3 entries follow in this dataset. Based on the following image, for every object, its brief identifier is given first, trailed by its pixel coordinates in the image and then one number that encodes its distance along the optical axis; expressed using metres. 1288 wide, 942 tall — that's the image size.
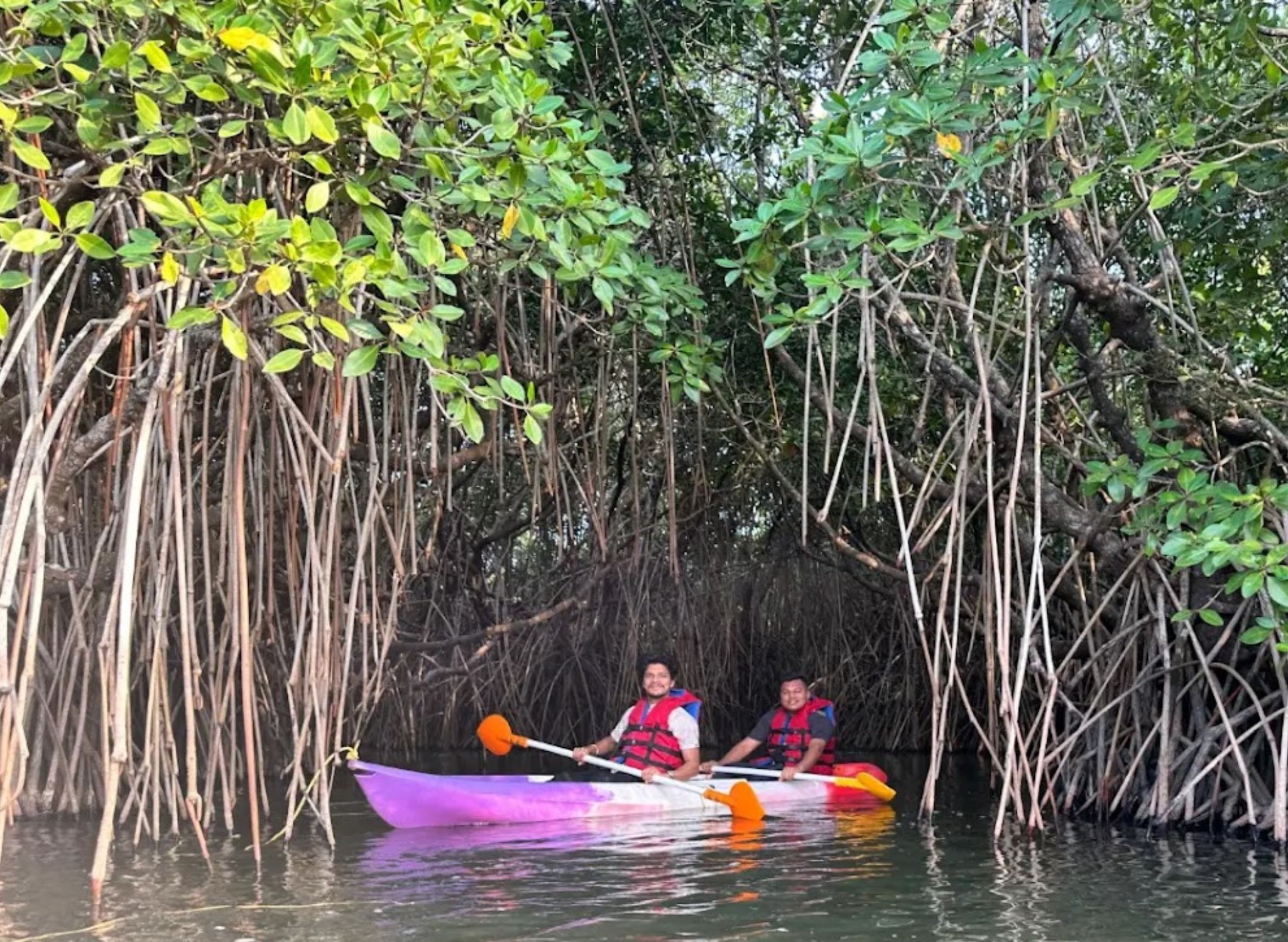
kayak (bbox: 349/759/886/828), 5.75
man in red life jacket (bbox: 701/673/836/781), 7.32
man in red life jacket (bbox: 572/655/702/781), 6.91
